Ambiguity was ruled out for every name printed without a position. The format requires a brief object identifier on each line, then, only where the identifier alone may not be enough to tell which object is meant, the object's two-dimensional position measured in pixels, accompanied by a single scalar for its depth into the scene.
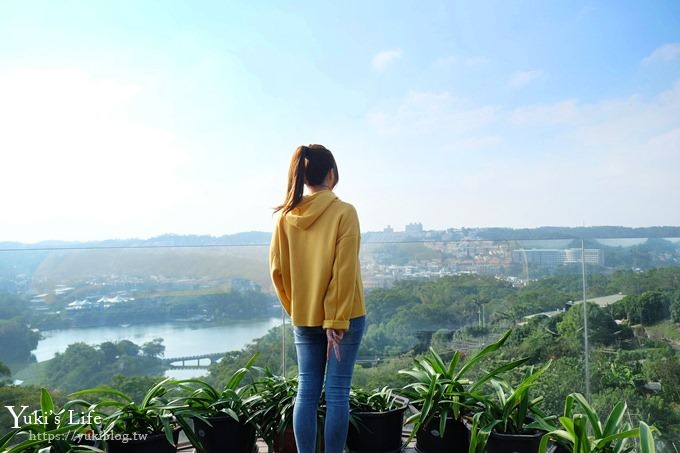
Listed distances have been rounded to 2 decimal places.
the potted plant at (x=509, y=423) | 1.70
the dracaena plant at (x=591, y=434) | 1.50
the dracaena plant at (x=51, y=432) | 1.58
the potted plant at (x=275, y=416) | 1.96
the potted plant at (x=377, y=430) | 1.97
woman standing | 1.64
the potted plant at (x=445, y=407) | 1.91
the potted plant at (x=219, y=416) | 1.89
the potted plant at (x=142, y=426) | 1.73
